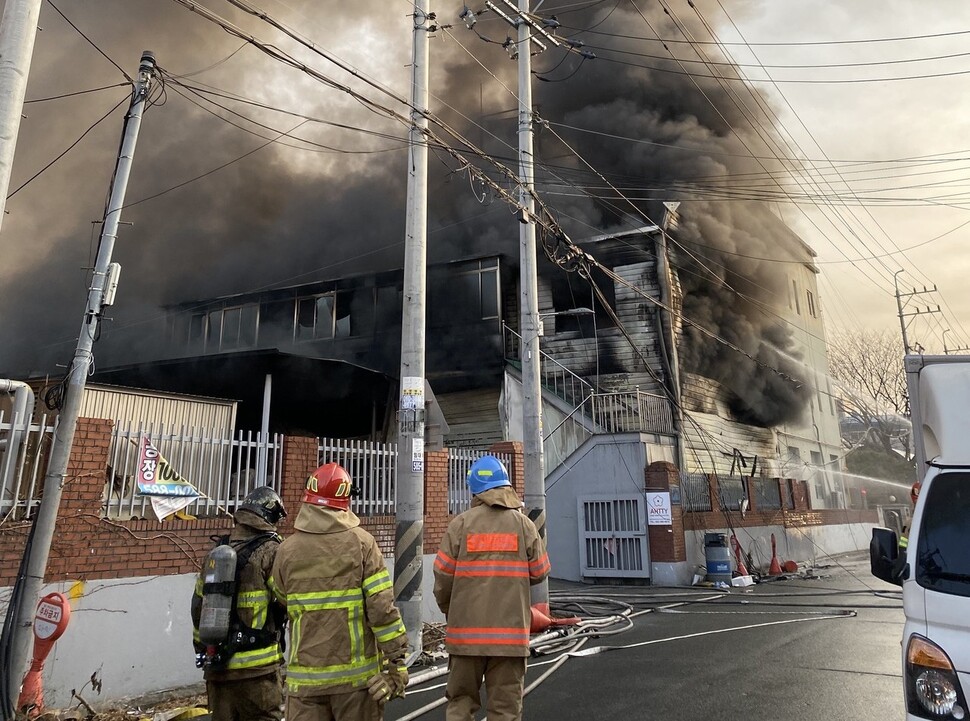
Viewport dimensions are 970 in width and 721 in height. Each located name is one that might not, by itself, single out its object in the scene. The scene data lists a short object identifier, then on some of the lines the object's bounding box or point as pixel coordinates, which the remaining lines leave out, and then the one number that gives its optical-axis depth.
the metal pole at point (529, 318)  8.68
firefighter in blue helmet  3.34
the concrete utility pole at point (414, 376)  6.31
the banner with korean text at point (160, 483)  5.88
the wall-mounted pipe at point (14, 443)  5.04
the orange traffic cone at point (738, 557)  13.62
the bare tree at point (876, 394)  30.88
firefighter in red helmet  2.89
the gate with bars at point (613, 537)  13.48
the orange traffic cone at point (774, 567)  14.80
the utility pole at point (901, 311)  29.21
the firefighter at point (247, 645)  3.21
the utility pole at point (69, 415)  4.64
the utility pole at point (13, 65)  3.86
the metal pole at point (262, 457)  6.66
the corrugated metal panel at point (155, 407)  9.35
